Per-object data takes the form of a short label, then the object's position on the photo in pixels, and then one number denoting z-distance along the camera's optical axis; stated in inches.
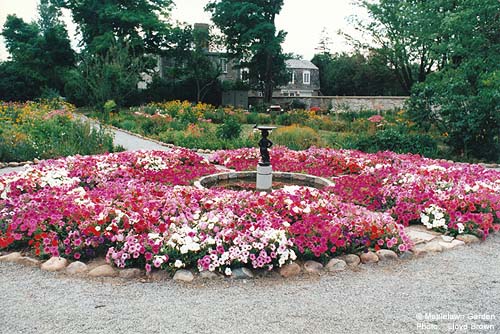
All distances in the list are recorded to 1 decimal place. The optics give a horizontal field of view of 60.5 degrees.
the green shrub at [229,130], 515.2
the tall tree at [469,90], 406.9
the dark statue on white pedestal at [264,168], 261.6
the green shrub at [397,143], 428.1
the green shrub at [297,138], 471.0
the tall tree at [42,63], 1095.6
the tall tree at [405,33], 730.8
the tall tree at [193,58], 1099.3
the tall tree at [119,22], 1064.2
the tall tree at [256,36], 1067.3
